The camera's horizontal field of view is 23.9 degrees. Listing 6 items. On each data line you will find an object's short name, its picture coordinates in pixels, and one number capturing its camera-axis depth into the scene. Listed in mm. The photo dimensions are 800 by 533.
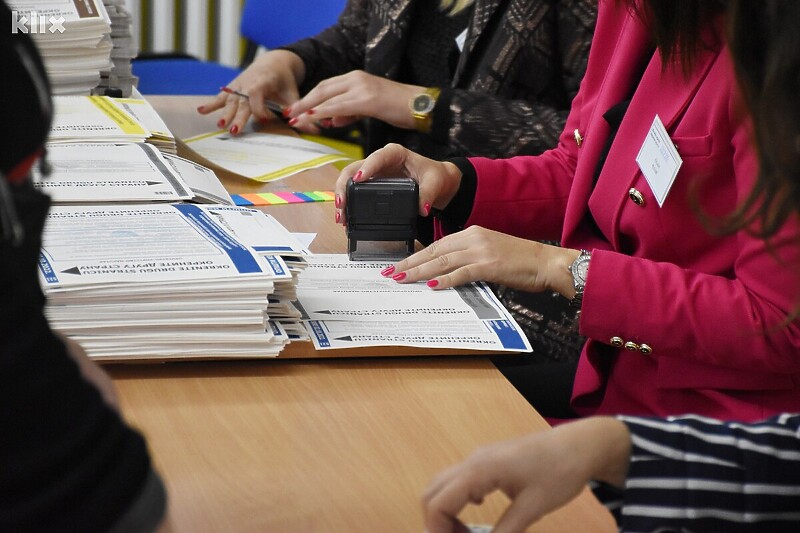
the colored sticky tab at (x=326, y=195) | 2114
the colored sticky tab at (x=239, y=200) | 2078
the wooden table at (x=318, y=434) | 1499
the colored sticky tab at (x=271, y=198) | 2090
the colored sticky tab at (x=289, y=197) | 2099
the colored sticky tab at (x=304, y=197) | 2107
